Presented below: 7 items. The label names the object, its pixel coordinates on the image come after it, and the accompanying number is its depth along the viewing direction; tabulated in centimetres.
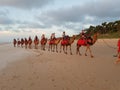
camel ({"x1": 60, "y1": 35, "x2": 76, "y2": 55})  939
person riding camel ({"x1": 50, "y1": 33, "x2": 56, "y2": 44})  1147
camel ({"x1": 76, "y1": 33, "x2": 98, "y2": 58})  787
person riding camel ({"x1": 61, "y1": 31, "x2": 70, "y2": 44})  932
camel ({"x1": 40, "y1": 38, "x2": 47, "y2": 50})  1320
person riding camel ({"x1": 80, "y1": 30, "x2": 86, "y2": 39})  791
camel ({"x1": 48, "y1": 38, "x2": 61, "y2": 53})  1158
